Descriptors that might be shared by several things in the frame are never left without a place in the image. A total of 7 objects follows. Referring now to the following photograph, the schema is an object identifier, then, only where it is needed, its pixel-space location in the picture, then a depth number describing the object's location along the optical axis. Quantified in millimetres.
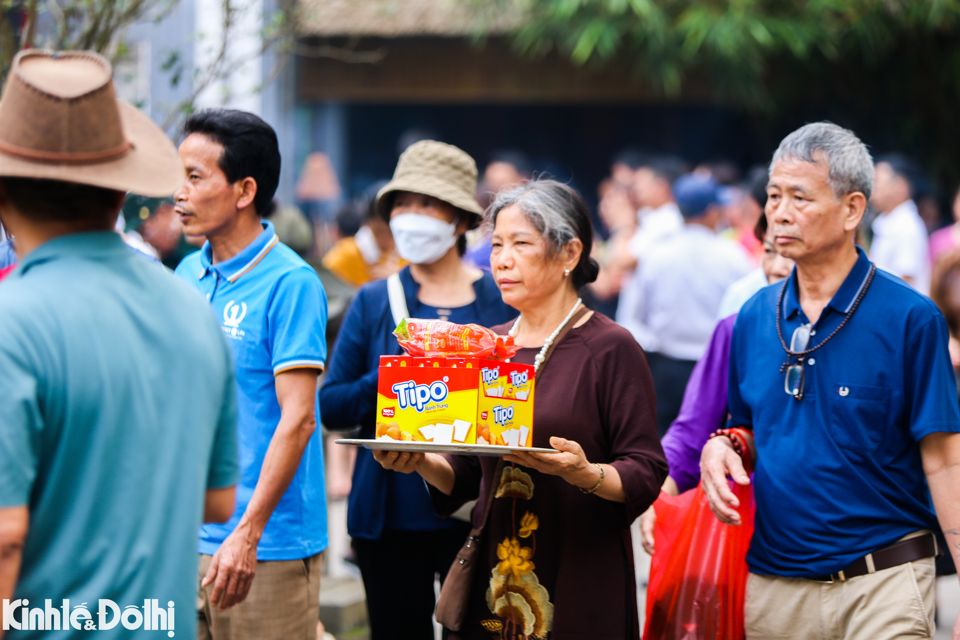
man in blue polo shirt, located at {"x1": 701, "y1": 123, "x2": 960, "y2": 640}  5227
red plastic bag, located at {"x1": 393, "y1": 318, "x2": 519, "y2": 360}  4945
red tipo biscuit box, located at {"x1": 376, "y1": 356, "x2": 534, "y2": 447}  4703
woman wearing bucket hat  6820
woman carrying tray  5320
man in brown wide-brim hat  3104
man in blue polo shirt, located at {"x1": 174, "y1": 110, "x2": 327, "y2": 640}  5289
